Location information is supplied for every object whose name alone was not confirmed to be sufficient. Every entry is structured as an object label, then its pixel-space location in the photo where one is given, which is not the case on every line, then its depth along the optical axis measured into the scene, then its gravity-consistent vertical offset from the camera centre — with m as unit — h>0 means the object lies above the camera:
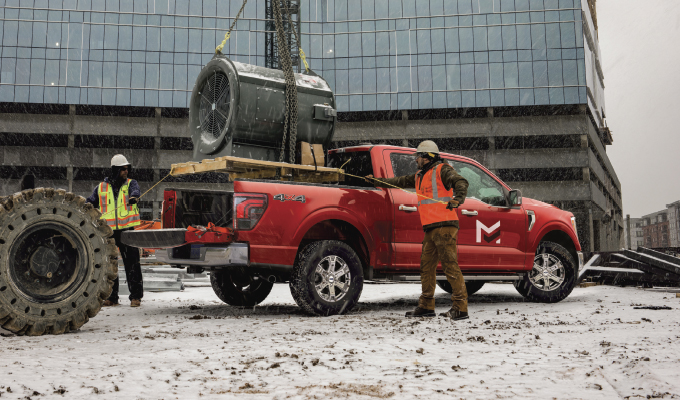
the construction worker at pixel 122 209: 8.39 +0.57
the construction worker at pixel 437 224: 7.04 +0.29
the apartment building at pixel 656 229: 160.00 +5.19
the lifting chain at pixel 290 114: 7.57 +1.68
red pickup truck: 6.73 +0.16
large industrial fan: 7.27 +1.73
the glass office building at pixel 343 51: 52.72 +17.71
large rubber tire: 5.46 -0.11
